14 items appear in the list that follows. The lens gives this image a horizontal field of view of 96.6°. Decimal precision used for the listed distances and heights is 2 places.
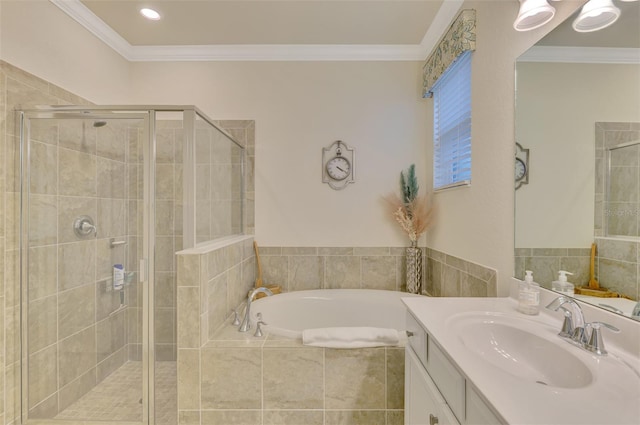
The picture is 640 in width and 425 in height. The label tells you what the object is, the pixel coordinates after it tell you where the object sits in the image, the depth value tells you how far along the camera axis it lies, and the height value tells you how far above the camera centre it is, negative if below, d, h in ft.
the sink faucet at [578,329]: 2.57 -1.13
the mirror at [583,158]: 2.66 +0.59
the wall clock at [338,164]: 8.02 +1.35
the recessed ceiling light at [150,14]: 6.45 +4.55
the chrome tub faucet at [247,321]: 5.38 -2.10
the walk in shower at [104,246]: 5.29 -0.67
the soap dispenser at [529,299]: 3.57 -1.10
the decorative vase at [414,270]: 7.61 -1.56
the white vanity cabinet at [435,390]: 2.29 -1.77
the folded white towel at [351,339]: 4.81 -2.16
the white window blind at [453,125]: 5.89 +2.00
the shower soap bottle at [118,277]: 5.66 -1.30
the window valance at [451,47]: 5.41 +3.50
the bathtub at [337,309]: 7.15 -2.50
